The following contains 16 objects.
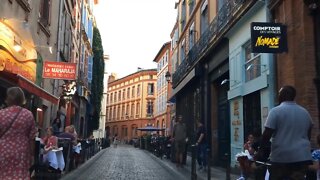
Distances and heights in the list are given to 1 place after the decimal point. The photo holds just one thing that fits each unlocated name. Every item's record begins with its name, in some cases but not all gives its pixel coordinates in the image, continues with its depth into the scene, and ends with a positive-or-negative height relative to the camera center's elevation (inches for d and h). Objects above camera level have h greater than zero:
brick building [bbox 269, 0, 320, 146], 244.0 +60.4
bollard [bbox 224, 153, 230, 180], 229.1 -33.7
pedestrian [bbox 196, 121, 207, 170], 387.3 -30.8
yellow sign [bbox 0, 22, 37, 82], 296.1 +74.2
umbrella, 1195.0 -27.0
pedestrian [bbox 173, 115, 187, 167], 425.4 -23.4
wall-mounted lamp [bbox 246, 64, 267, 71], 325.5 +65.1
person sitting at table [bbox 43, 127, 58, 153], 285.2 -20.2
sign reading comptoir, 264.9 +75.9
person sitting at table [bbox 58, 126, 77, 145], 364.1 -16.6
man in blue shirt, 124.3 -6.6
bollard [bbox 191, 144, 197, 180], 290.3 -46.1
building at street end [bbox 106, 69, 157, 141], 1998.6 +136.2
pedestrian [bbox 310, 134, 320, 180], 160.4 -21.2
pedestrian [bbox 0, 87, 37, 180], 130.1 -7.5
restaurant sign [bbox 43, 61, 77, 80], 408.2 +70.2
